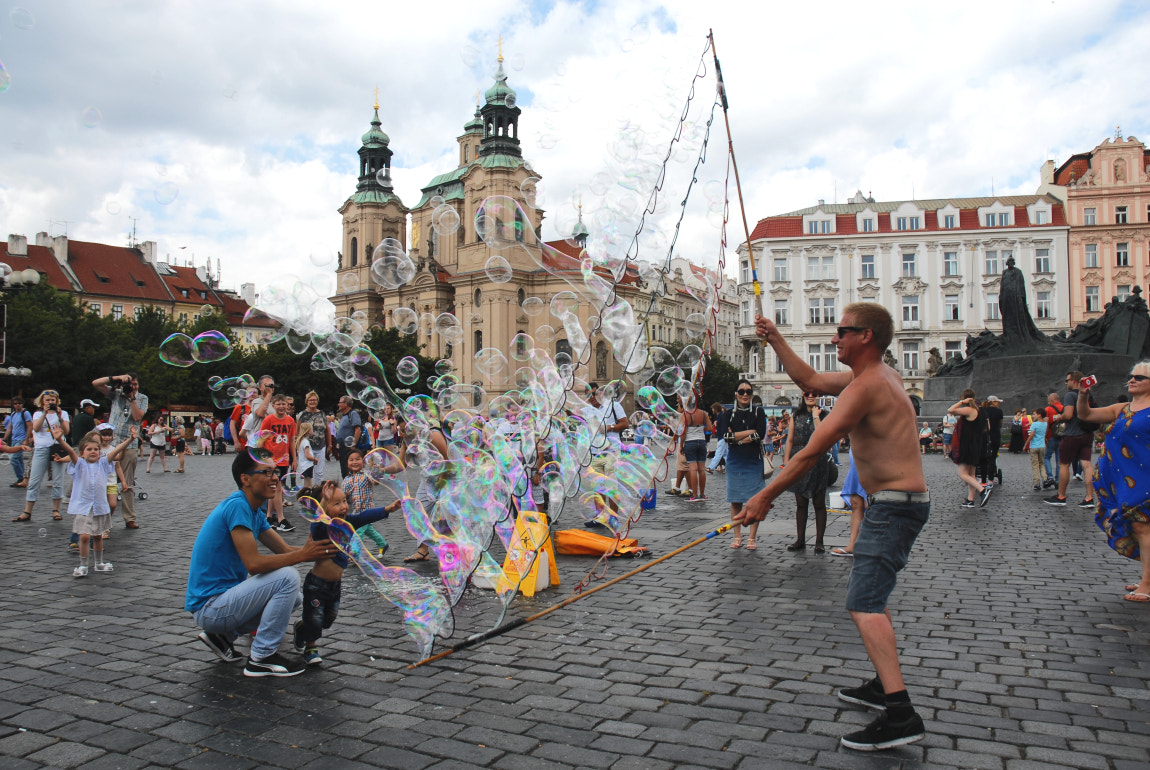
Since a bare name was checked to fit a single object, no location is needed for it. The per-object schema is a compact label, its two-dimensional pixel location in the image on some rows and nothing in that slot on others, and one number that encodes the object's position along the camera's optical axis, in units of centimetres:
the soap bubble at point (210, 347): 1072
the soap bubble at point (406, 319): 1303
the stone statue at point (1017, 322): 2566
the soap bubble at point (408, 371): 1334
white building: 6175
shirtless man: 370
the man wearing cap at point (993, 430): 1377
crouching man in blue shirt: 454
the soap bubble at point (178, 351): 1032
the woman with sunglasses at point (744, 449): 885
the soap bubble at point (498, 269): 1098
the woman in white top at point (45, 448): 1111
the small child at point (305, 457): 1110
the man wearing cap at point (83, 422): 1176
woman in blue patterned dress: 619
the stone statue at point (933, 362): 3738
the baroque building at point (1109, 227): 6084
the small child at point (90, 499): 725
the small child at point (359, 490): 762
